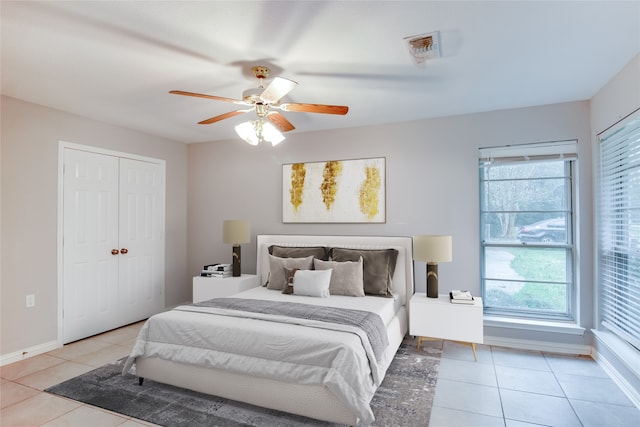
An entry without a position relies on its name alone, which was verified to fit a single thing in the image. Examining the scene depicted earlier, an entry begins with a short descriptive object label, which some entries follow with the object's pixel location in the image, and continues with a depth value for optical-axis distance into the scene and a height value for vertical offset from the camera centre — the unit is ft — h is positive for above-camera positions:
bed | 7.00 -3.18
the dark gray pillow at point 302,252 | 13.21 -1.34
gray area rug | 7.52 -4.40
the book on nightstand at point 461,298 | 10.80 -2.55
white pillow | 11.07 -2.12
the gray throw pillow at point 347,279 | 11.38 -2.07
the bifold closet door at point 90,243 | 12.31 -0.96
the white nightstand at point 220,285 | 13.78 -2.77
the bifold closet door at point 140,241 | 14.29 -0.99
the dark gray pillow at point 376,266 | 11.73 -1.69
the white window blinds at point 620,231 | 8.64 -0.41
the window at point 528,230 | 11.68 -0.47
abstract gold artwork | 13.83 +1.08
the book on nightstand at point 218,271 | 14.48 -2.25
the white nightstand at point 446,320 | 10.50 -3.21
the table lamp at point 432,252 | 11.27 -1.17
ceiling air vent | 7.21 +3.72
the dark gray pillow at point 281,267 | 12.41 -1.80
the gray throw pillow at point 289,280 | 11.65 -2.13
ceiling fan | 7.67 +2.75
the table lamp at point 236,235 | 14.40 -0.73
